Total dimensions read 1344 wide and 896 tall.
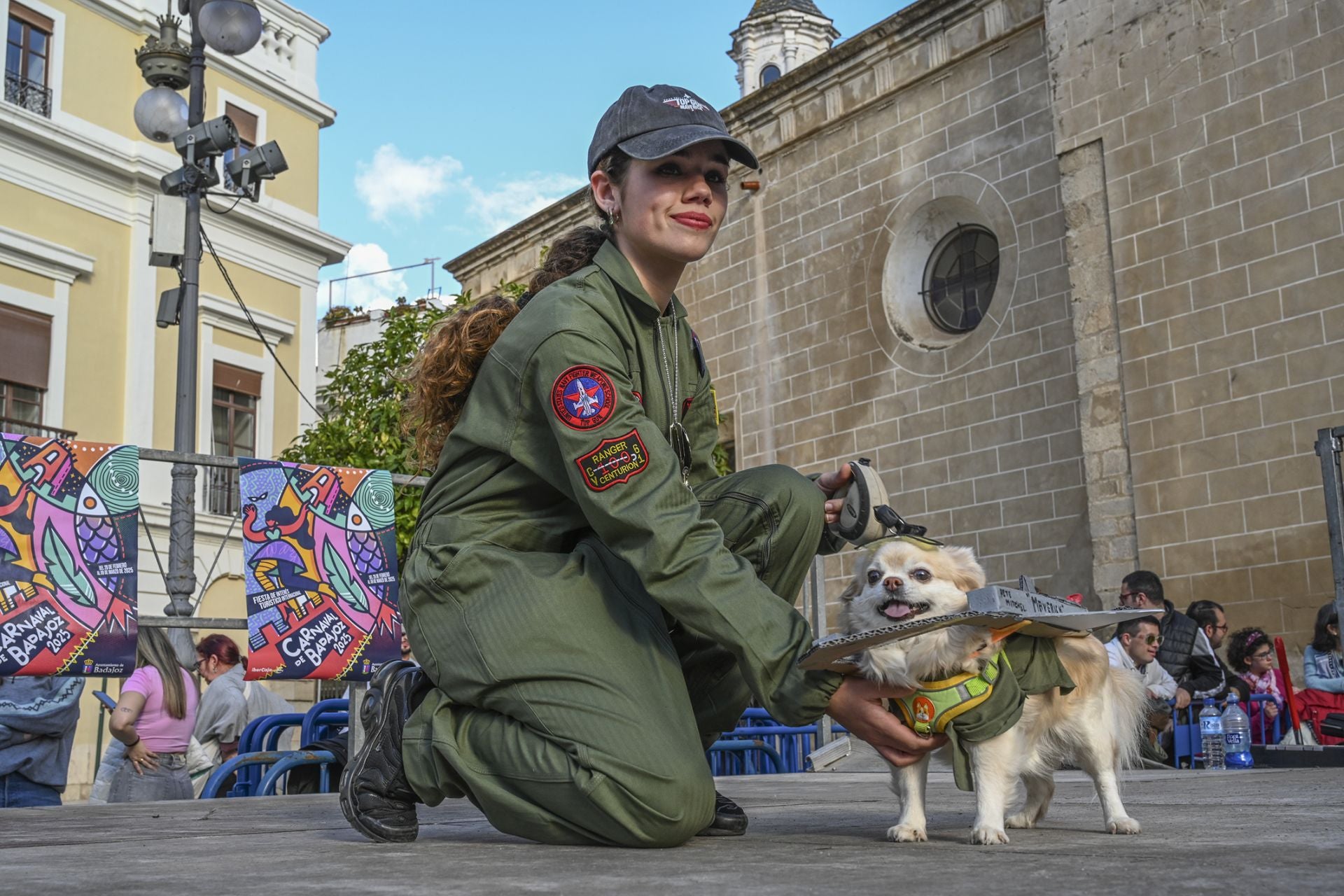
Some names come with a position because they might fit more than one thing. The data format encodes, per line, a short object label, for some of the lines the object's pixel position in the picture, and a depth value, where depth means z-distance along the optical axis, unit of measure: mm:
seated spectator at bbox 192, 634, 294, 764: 7680
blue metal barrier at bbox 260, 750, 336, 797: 5559
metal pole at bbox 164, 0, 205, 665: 7316
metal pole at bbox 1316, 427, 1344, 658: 8227
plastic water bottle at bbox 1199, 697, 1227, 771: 8102
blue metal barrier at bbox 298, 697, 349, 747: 6523
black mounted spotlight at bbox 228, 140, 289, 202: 9977
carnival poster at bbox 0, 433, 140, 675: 5801
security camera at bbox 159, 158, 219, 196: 9453
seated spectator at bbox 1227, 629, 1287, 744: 9594
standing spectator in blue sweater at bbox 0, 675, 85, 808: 6305
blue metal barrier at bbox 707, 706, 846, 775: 7848
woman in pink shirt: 6996
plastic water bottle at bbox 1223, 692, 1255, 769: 8125
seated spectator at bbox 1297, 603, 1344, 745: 9070
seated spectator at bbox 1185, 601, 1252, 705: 9805
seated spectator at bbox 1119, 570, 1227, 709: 8953
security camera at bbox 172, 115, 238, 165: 9281
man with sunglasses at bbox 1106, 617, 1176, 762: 8648
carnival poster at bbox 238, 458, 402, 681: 6516
